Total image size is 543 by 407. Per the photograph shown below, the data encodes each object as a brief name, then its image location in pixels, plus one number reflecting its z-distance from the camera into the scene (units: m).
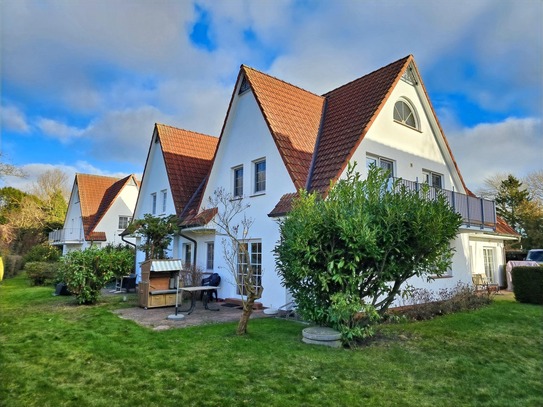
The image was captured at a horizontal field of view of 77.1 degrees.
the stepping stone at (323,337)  7.04
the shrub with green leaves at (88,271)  12.32
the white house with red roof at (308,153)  11.88
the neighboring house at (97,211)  30.11
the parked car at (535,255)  21.27
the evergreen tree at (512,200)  34.12
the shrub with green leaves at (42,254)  28.35
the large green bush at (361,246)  6.89
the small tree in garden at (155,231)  14.77
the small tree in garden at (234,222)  12.77
